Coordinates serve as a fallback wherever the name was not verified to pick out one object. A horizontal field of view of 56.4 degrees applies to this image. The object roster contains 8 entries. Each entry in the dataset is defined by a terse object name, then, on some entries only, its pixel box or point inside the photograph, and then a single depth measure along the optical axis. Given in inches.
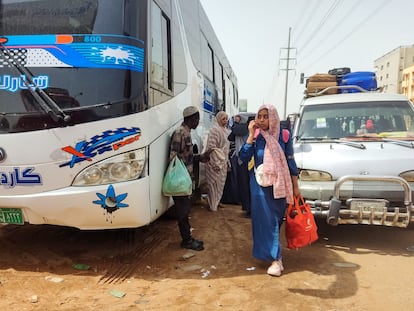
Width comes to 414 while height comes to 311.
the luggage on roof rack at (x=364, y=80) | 311.1
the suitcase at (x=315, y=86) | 303.9
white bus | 134.9
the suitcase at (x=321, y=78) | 309.7
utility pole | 1661.7
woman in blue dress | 147.9
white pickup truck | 167.5
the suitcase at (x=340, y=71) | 352.8
